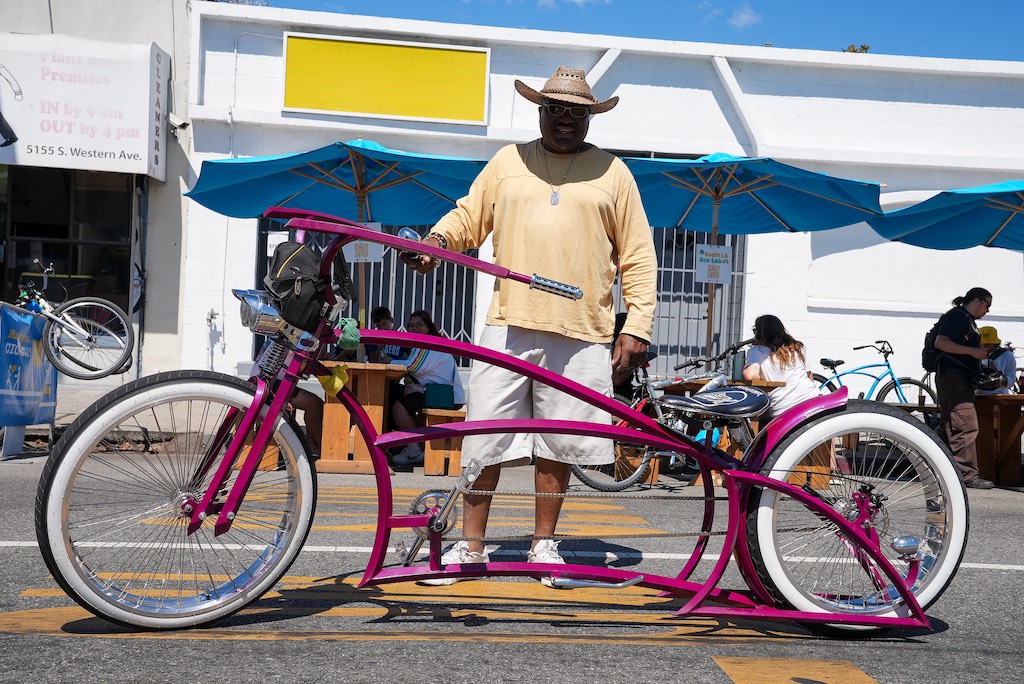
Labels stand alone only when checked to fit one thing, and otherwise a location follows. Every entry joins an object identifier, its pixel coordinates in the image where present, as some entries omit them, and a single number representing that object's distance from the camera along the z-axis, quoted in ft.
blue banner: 25.84
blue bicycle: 41.93
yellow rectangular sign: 47.39
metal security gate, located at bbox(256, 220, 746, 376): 48.16
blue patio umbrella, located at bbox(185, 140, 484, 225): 30.01
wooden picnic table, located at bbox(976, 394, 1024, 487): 29.78
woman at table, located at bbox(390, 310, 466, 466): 28.12
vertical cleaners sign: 42.50
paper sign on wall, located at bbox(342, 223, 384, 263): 29.96
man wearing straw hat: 12.85
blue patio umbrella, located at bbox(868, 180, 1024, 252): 32.45
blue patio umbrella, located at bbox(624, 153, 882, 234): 31.07
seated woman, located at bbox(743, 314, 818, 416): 26.94
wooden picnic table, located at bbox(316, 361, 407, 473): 26.91
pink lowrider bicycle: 10.13
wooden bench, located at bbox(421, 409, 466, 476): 26.50
